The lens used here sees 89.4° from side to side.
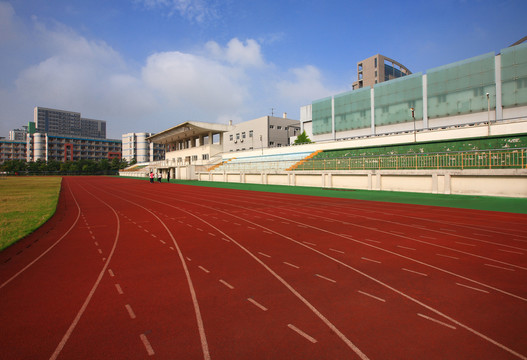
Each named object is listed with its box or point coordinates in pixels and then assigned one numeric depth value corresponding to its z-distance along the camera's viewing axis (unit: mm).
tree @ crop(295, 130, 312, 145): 49875
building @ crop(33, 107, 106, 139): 173625
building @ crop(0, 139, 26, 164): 111000
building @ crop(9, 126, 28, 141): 179250
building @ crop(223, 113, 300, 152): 57594
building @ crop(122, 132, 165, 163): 126500
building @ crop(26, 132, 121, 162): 106938
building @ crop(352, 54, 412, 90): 80125
